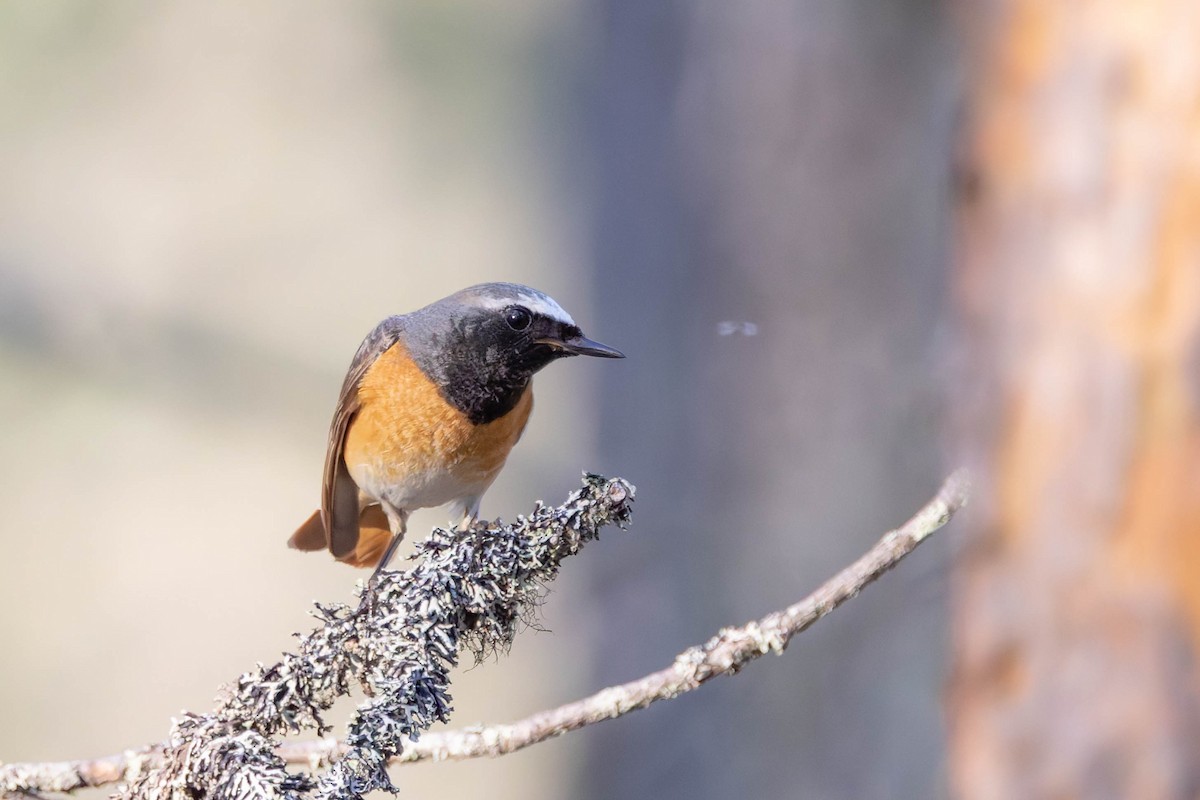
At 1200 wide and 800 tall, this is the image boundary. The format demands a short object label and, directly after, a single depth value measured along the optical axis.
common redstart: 4.17
